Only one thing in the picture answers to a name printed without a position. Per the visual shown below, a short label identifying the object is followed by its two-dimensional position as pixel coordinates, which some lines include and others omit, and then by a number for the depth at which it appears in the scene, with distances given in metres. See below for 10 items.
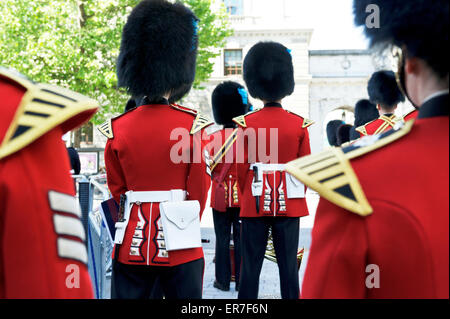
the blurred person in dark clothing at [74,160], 5.88
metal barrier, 3.93
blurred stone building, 26.05
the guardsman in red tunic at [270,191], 3.75
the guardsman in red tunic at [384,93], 5.45
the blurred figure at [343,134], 8.58
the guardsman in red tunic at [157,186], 2.55
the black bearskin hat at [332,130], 10.52
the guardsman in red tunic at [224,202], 5.13
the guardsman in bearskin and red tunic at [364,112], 7.48
